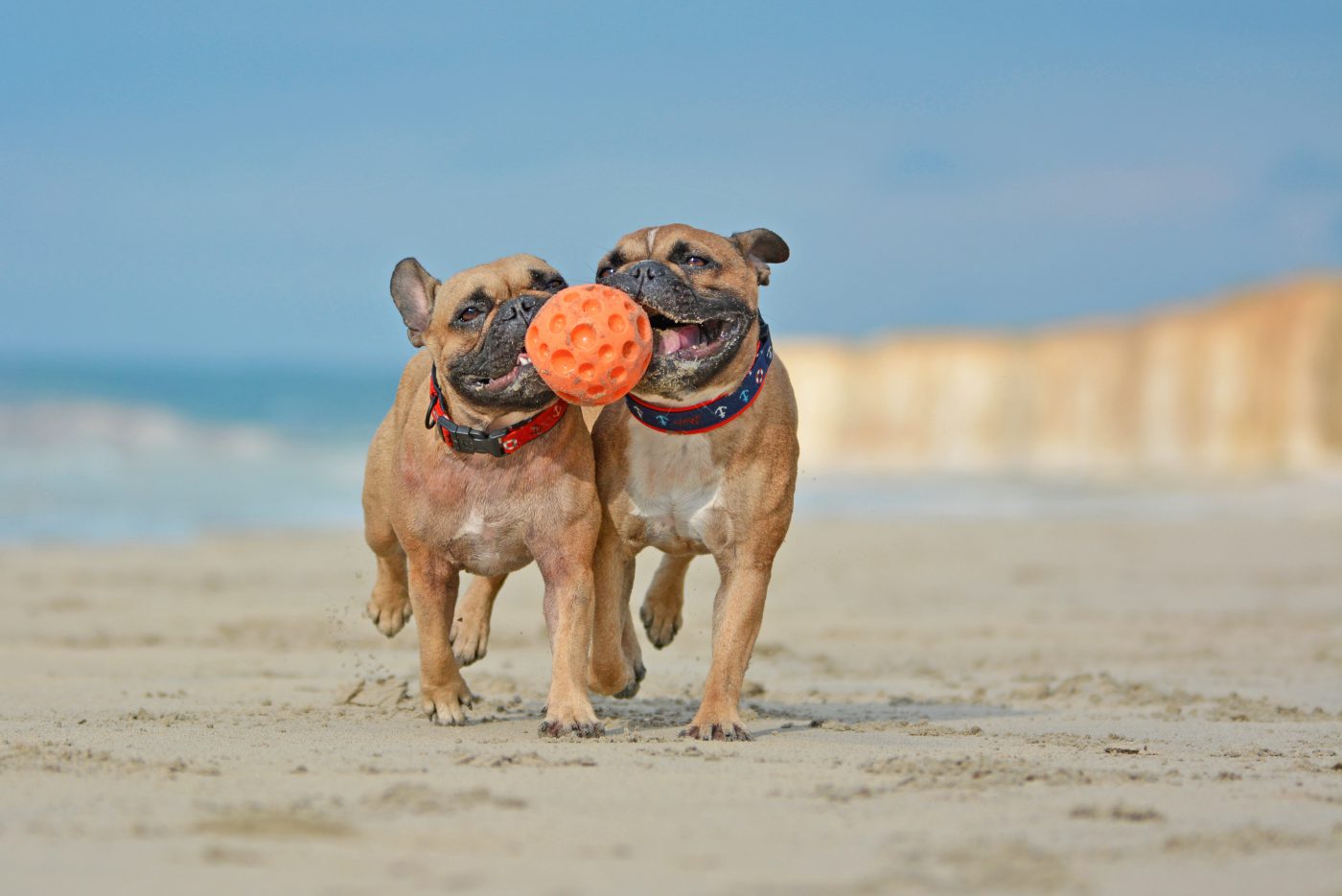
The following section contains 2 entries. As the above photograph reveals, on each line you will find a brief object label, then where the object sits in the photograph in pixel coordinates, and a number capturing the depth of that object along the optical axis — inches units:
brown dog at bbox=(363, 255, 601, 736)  488.1
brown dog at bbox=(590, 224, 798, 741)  487.2
